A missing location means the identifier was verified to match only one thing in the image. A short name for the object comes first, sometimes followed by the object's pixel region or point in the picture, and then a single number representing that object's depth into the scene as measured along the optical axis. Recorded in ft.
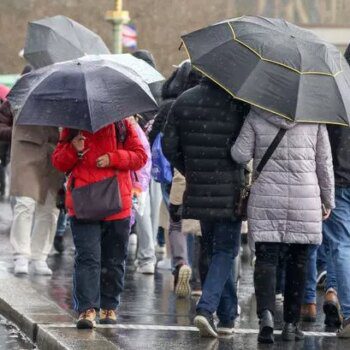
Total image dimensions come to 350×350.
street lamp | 235.61
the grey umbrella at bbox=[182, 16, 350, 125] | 54.34
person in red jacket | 57.21
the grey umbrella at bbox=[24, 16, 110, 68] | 88.10
